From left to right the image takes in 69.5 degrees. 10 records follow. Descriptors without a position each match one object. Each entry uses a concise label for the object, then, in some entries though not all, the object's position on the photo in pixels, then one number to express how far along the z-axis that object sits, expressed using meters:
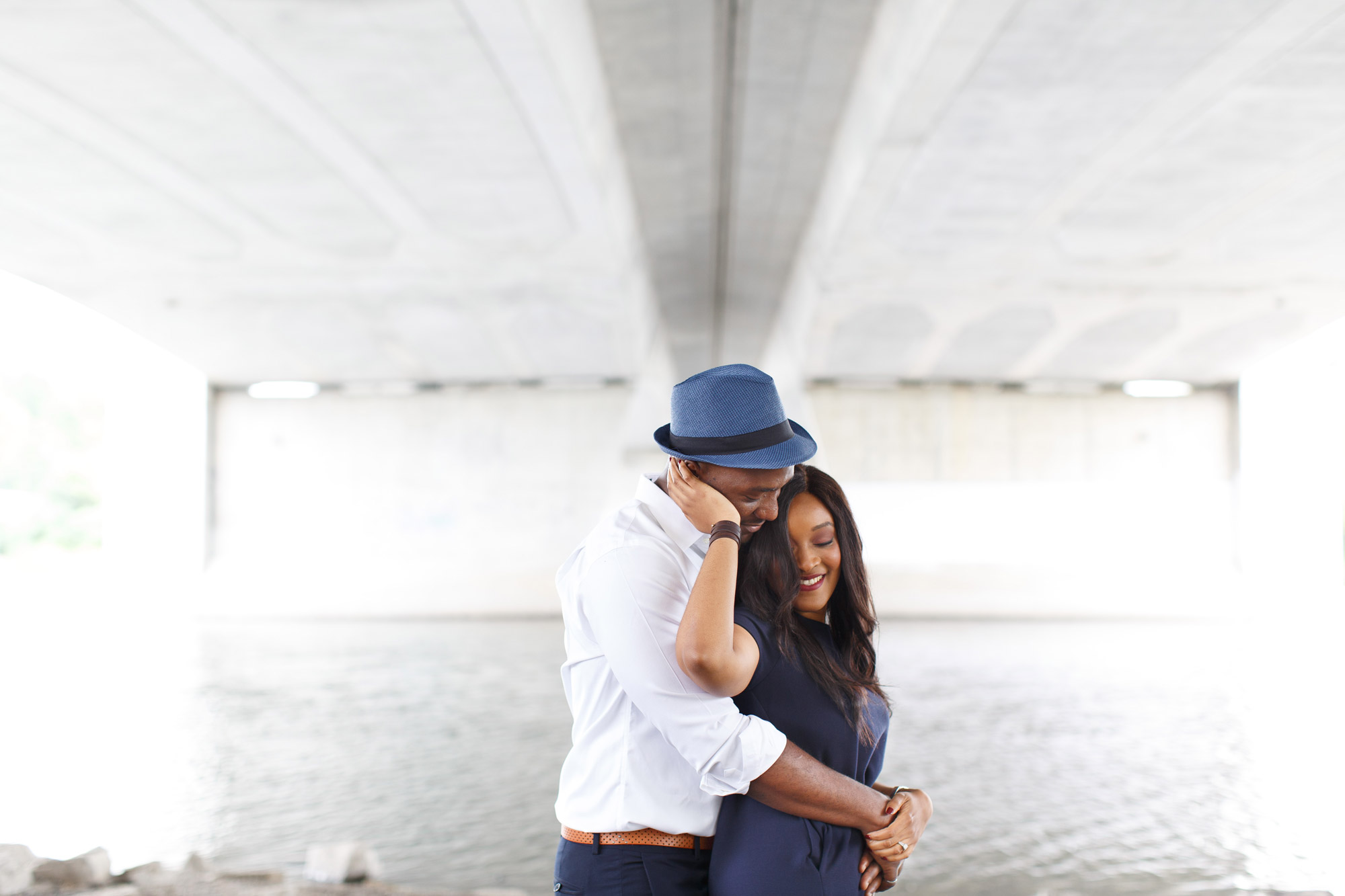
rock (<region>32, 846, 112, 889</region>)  4.80
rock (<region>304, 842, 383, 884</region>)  5.12
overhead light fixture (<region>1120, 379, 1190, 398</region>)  29.00
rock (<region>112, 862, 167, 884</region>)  5.00
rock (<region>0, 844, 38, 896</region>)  4.72
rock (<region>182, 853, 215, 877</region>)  5.24
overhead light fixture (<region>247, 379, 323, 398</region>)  28.75
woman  1.88
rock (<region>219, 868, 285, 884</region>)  4.95
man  1.88
